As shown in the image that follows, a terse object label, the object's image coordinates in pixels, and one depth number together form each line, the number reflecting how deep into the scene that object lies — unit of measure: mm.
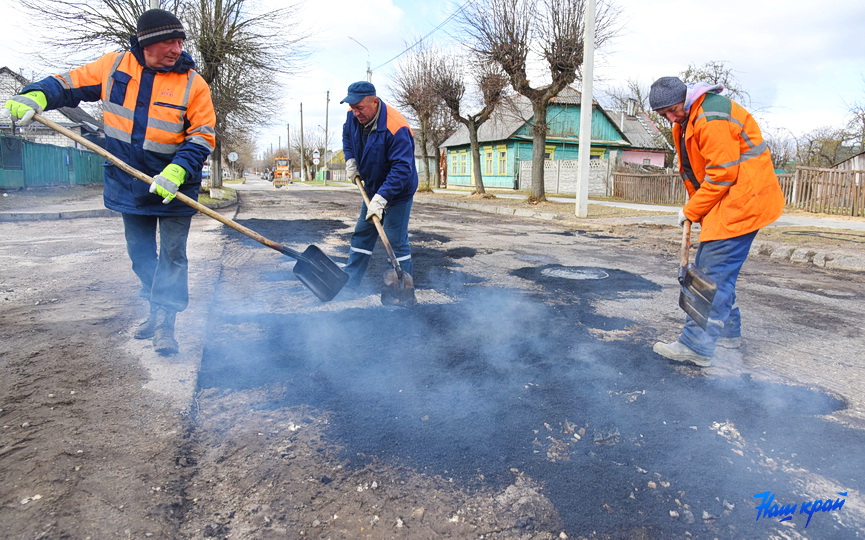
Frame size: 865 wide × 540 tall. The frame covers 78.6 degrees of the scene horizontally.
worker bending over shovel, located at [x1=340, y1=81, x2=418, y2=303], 4016
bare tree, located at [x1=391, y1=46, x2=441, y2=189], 27578
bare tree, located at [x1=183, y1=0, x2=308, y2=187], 18141
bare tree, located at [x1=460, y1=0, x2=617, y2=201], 17234
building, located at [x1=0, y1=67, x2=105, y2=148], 24953
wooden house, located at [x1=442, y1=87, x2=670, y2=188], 32531
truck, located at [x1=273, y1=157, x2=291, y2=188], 38531
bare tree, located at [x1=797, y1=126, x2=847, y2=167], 29797
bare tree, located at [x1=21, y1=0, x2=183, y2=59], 15866
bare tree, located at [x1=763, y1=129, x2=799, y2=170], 39719
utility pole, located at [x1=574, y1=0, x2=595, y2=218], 12852
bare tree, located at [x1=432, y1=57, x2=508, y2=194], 24641
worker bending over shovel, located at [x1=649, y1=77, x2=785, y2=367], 2988
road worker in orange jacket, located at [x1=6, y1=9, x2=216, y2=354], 2859
